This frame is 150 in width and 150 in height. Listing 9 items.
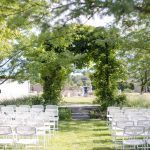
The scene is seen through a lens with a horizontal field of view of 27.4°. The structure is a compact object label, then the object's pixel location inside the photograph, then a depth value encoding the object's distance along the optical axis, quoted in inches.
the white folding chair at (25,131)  307.6
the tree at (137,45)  371.3
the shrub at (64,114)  685.7
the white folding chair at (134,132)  309.8
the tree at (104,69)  720.3
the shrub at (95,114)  707.5
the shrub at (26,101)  713.5
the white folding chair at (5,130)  310.2
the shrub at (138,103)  713.6
